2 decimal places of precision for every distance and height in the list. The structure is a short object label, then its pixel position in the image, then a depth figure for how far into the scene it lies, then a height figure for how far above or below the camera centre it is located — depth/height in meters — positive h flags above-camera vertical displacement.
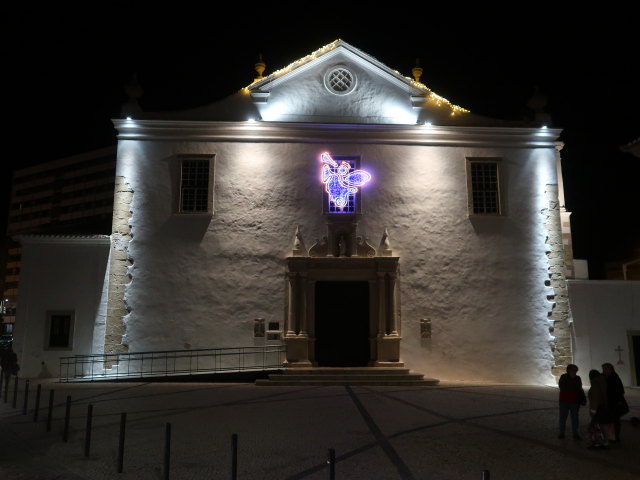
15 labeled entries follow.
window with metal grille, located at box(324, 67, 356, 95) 20.52 +8.83
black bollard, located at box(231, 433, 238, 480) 5.88 -1.24
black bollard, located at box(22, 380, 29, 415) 11.71 -1.47
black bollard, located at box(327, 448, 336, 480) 5.19 -1.14
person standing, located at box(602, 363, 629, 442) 8.94 -0.98
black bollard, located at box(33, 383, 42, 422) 10.79 -1.51
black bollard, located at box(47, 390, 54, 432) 9.76 -1.35
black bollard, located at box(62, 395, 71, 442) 8.91 -1.42
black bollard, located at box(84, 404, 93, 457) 7.89 -1.41
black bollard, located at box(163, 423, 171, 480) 6.52 -1.34
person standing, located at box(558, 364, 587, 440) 9.28 -1.00
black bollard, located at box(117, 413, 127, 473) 7.28 -1.48
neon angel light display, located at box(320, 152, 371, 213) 19.66 +5.10
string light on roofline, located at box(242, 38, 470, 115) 20.11 +8.89
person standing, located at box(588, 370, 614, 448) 8.72 -1.16
